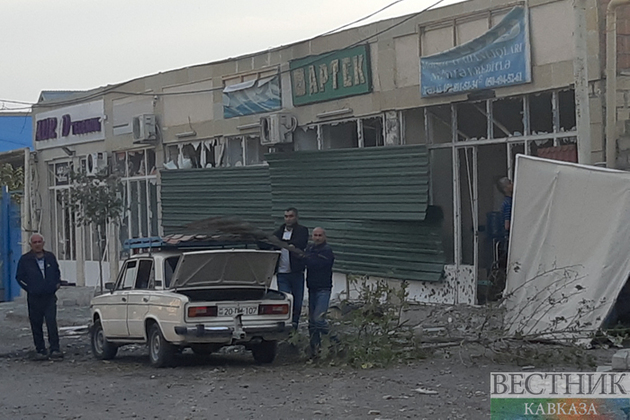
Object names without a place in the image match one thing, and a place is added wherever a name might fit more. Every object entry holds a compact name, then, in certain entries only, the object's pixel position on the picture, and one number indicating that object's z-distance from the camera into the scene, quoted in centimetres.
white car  1209
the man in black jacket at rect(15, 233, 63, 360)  1433
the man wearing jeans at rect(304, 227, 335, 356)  1291
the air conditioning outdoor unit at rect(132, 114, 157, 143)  2497
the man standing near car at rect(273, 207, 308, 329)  1376
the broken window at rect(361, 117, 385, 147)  1920
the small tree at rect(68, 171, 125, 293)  2398
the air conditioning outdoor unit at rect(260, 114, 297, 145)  2077
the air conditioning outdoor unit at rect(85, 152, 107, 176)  2702
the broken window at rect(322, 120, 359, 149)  1994
